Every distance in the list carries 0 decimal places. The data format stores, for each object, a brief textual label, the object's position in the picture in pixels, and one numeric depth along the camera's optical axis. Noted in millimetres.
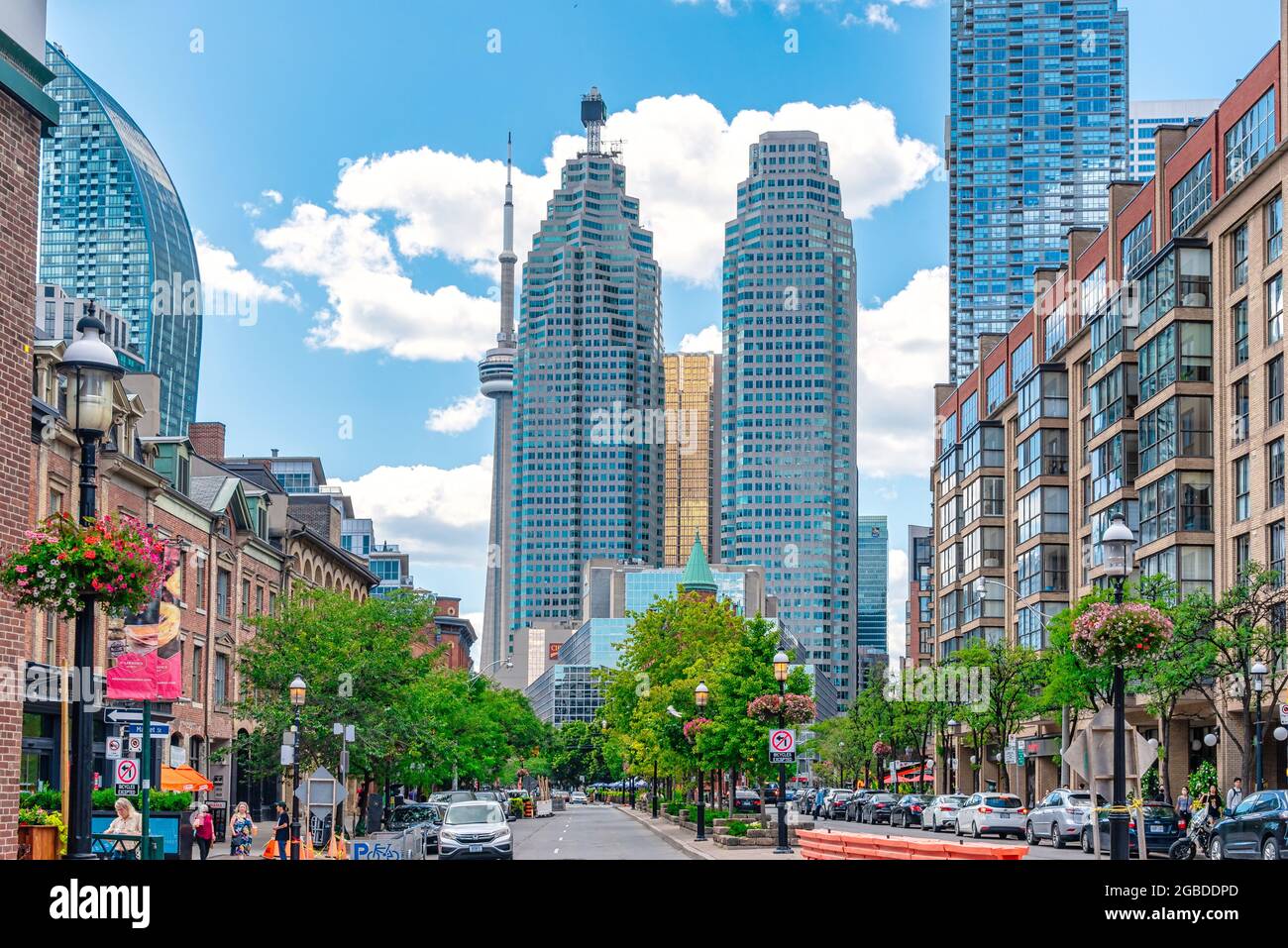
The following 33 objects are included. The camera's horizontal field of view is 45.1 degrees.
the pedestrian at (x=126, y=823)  28406
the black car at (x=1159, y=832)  39688
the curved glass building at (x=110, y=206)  190750
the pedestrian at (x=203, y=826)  35781
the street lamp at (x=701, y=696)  51994
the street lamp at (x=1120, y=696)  22109
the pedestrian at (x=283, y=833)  34594
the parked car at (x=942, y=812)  61000
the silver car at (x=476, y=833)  36156
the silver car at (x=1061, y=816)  43844
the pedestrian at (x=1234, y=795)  43844
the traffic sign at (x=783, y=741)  39156
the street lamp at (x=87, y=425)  15289
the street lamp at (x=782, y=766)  38625
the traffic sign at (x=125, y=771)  33000
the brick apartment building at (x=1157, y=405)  57625
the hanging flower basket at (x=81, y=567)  17391
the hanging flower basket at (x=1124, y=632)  26422
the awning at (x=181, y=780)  43219
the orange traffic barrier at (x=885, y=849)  19259
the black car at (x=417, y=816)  48594
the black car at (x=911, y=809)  67938
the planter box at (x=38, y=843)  21812
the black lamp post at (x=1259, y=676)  41562
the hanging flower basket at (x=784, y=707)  44031
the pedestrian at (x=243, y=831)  38406
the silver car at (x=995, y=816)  51344
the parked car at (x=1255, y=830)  29281
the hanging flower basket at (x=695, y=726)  53759
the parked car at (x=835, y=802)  80875
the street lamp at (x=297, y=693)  40512
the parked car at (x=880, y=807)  71500
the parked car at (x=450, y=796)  55131
